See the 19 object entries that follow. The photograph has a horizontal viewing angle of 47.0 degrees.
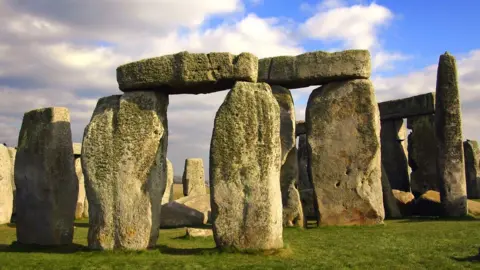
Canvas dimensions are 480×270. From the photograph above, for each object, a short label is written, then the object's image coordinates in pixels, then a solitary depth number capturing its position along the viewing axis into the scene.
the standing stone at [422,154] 19.62
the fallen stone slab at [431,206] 15.15
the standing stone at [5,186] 15.17
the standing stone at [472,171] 21.42
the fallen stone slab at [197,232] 11.02
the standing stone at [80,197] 17.36
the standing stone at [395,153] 20.25
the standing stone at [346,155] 12.72
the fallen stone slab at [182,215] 14.52
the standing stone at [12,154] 17.39
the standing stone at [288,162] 12.78
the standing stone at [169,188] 19.95
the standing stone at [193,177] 22.11
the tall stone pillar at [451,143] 14.55
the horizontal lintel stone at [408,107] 18.88
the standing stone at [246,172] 8.19
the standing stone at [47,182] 9.81
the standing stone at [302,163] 21.88
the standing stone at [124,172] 8.65
